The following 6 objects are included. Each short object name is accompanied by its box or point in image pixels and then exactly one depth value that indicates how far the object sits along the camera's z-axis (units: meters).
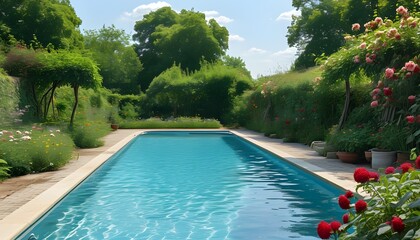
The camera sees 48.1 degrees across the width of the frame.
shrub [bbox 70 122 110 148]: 13.73
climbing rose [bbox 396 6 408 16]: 9.19
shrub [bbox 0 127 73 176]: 8.23
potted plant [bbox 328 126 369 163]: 9.92
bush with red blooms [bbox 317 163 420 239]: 2.54
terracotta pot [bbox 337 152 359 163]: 9.97
